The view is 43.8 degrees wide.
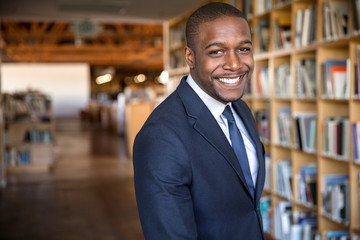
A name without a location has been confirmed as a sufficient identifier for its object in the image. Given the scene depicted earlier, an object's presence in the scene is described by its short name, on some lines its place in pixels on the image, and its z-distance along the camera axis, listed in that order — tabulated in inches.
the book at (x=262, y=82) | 175.8
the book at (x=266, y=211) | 174.4
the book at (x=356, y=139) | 120.4
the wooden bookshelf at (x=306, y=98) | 123.3
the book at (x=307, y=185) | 144.0
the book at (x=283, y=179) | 159.0
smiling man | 45.1
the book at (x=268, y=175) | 174.7
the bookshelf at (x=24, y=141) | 316.5
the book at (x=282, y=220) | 159.0
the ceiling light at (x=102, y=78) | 1020.8
